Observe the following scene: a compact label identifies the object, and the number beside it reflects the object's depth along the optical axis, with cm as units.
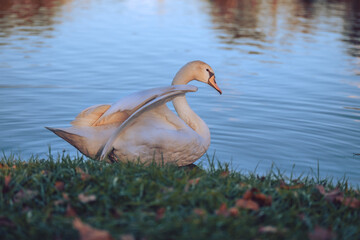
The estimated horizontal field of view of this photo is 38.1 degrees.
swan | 575
